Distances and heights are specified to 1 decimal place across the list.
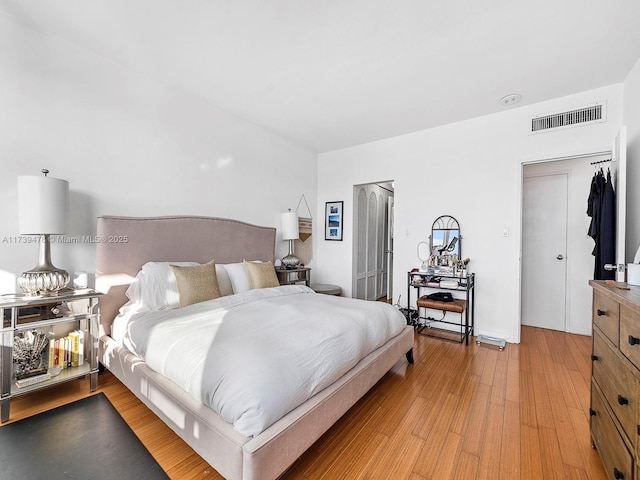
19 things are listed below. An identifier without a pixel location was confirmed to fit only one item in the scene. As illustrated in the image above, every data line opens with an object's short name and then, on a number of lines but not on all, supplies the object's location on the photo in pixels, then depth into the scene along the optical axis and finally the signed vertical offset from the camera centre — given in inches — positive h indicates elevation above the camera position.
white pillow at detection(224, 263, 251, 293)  117.6 -16.9
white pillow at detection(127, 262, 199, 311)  92.7 -17.4
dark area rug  57.0 -47.2
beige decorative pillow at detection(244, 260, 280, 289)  121.2 -16.2
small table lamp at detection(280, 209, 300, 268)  164.7 +5.1
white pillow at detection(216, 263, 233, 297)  112.9 -17.8
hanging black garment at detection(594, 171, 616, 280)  102.0 +2.9
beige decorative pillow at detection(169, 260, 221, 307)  95.0 -16.1
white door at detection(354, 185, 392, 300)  194.5 -2.8
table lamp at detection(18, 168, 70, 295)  77.5 +4.4
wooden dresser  43.2 -24.8
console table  132.9 -31.0
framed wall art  192.2 +11.9
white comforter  50.1 -24.6
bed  48.9 -33.6
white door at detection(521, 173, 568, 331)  149.9 -5.9
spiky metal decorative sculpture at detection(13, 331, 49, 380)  76.8 -32.1
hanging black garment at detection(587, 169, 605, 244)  109.0 +15.2
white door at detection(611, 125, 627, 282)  87.7 +14.6
